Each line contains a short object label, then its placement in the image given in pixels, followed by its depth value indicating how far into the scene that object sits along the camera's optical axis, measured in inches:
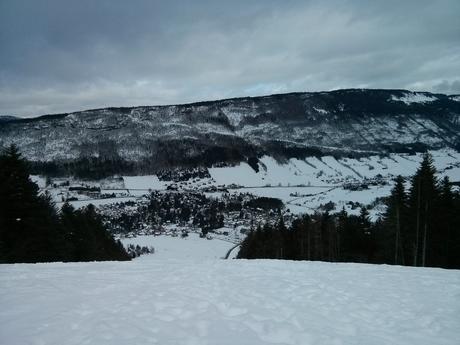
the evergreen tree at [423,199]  1129.4
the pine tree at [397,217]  1324.4
